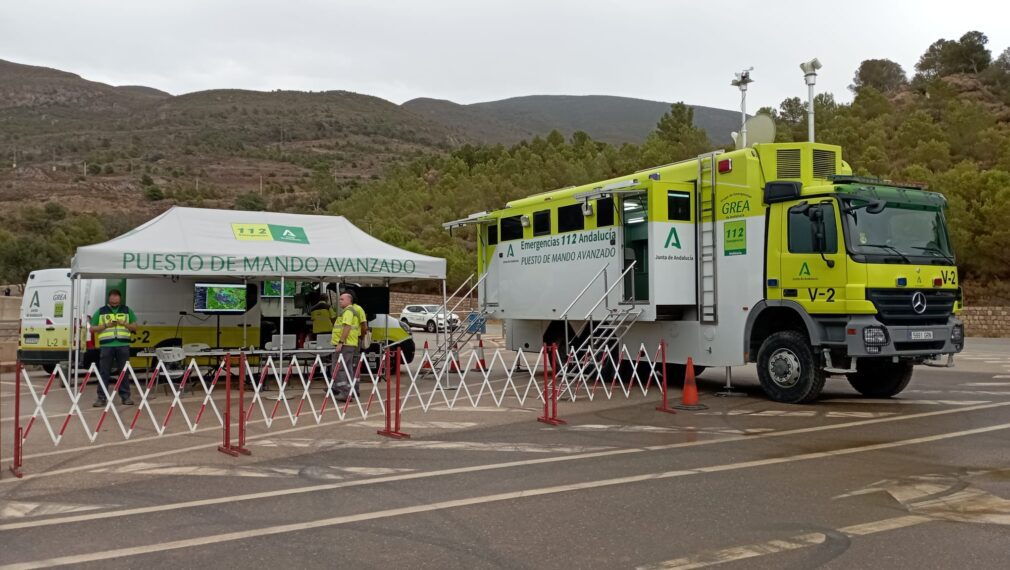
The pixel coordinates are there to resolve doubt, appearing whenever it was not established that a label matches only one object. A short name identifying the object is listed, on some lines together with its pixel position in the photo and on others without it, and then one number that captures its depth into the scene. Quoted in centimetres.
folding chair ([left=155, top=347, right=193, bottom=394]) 1357
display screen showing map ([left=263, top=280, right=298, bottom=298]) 1723
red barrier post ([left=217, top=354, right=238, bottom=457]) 848
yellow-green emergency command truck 1112
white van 1565
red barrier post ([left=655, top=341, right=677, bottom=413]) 1142
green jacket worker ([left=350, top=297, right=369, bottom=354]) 1263
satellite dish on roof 1337
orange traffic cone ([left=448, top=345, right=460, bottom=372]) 1503
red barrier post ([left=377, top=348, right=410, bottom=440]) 945
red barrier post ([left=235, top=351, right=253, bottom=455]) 848
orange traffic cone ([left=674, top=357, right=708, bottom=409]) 1192
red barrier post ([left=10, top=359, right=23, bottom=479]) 772
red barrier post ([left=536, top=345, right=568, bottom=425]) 1049
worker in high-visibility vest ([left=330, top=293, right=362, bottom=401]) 1227
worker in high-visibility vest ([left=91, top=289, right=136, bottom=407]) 1204
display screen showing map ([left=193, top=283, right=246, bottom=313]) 1592
